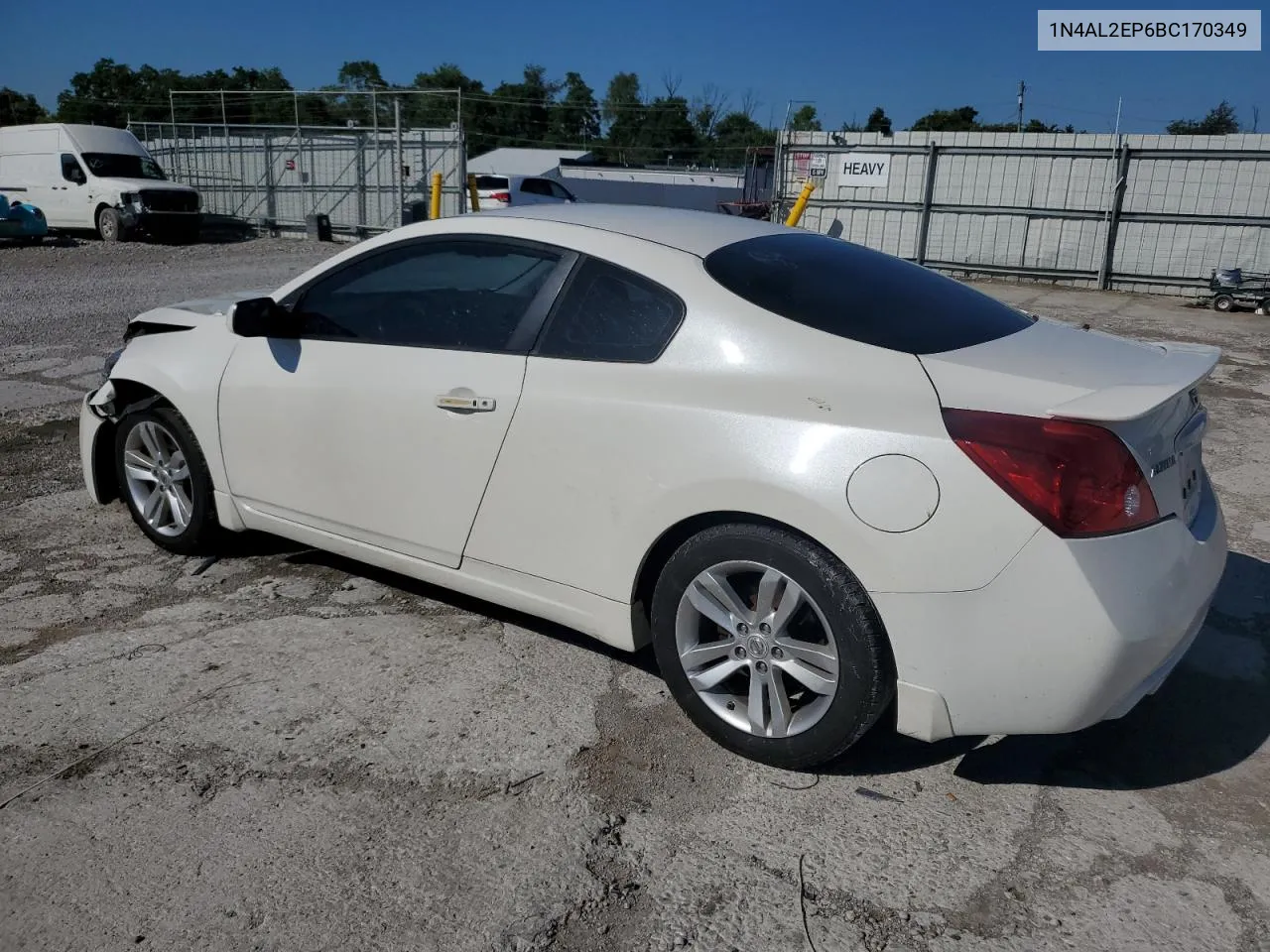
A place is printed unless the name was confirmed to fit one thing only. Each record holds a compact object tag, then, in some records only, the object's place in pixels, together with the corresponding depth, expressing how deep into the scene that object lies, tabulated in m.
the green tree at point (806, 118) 61.47
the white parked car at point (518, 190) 23.20
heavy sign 18.61
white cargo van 20.62
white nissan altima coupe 2.50
